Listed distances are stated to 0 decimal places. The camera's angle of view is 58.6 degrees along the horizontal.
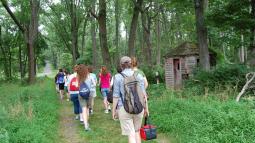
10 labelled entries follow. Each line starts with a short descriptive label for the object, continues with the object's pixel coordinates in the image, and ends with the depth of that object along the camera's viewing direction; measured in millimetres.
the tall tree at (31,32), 15956
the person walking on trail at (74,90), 7207
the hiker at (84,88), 6715
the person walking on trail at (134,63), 6033
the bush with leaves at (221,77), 9530
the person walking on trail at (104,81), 8454
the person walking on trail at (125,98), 4184
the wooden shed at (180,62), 12759
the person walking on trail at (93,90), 7014
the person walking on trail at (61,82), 11974
